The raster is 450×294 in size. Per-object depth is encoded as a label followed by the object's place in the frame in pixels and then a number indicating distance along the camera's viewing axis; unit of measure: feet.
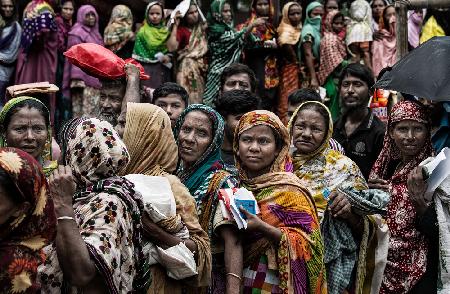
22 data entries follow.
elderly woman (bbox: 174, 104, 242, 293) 12.39
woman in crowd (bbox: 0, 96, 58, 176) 14.10
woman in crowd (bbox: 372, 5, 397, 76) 34.30
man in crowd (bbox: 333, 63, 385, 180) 18.54
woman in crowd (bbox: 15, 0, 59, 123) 28.30
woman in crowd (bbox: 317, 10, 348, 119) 31.99
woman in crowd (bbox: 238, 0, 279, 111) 31.19
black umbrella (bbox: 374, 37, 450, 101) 14.80
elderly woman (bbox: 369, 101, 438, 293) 15.07
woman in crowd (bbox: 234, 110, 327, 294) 12.53
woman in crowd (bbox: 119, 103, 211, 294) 11.39
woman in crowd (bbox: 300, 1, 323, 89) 31.91
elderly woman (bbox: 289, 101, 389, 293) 14.23
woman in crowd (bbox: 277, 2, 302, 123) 31.55
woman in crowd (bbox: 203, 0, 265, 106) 30.37
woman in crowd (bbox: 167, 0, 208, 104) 30.60
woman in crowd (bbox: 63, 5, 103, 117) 28.91
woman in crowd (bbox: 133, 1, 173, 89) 30.40
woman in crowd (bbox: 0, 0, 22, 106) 28.58
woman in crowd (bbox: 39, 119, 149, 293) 9.06
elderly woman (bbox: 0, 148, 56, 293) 8.19
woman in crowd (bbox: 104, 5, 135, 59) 30.58
